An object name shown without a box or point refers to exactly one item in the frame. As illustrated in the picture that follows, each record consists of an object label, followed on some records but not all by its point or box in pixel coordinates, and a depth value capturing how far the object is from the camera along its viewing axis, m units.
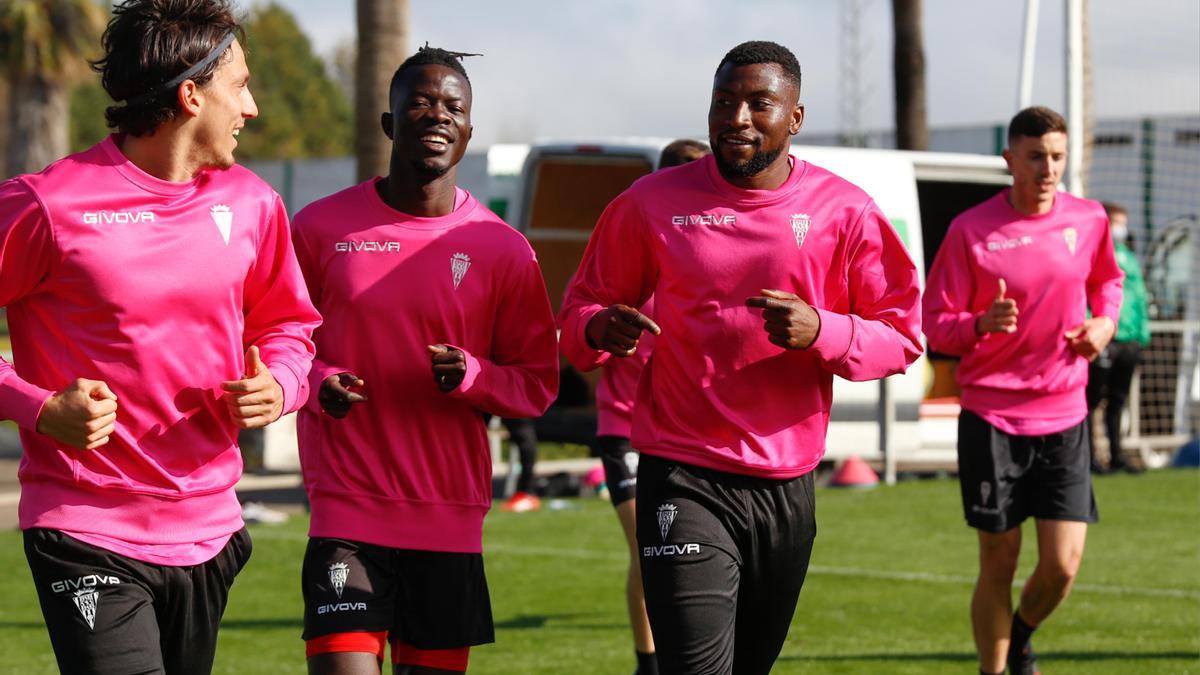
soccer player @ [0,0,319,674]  4.39
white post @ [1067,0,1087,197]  15.65
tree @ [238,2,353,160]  73.19
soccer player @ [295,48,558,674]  5.39
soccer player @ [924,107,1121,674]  7.71
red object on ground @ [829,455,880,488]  16.80
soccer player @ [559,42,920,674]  5.33
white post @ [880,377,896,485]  16.62
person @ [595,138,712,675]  8.28
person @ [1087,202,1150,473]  15.60
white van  15.54
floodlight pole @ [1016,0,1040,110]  20.47
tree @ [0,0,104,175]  42.00
